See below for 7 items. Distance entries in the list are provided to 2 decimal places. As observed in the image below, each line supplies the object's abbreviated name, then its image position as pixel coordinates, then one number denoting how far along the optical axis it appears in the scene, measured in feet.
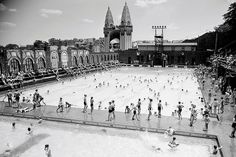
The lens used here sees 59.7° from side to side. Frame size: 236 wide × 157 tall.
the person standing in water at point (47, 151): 26.66
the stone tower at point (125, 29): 296.71
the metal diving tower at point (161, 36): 189.28
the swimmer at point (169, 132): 33.58
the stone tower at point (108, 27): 310.86
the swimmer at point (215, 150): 28.03
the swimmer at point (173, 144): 30.08
